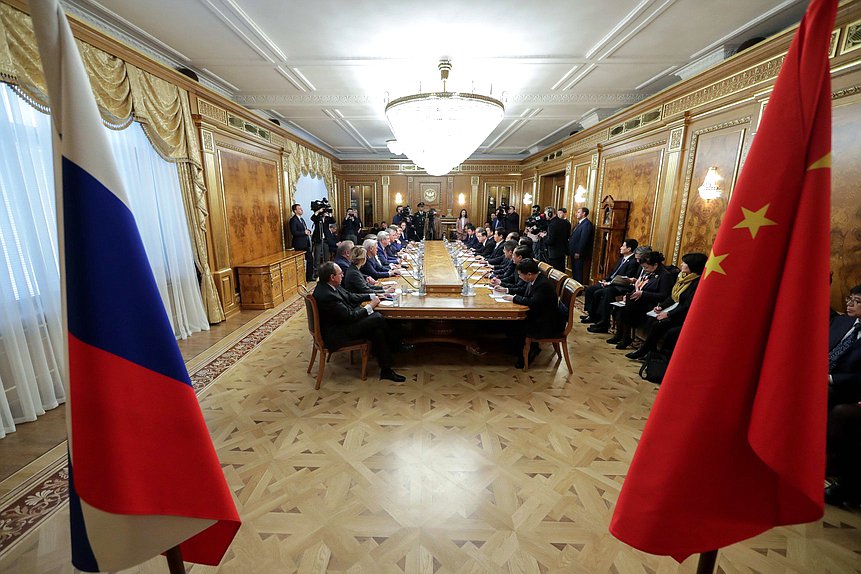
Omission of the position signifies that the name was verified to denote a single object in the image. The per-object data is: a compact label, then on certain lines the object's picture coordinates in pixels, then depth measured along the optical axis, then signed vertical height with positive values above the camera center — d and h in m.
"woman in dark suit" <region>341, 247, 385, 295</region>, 4.21 -0.86
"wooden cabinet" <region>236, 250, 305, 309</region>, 5.89 -1.23
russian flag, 0.85 -0.38
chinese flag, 0.77 -0.34
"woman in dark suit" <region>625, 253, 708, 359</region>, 3.80 -1.00
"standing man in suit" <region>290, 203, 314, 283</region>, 7.82 -0.53
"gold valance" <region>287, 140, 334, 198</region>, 8.25 +1.10
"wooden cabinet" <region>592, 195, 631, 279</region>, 6.33 -0.33
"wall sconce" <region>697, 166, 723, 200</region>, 4.29 +0.30
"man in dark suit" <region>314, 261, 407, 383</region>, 3.50 -1.10
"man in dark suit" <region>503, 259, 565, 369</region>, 3.71 -0.95
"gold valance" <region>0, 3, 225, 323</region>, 2.60 +0.99
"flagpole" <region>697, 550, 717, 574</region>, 0.92 -0.87
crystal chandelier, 3.62 +0.92
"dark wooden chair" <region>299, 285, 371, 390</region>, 3.42 -1.28
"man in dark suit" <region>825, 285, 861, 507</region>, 2.21 -1.23
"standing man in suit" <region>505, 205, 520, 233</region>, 10.95 -0.36
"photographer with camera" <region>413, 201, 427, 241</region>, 12.62 -0.44
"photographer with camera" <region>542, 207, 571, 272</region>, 7.58 -0.63
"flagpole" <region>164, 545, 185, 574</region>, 0.98 -0.95
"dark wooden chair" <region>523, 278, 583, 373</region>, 3.71 -0.96
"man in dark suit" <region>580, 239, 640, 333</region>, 5.12 -1.10
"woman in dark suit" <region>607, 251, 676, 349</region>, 4.42 -1.01
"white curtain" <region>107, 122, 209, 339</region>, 3.98 -0.21
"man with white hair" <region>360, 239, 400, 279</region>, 5.47 -0.90
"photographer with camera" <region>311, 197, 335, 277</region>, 8.80 -0.55
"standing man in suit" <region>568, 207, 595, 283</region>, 7.12 -0.63
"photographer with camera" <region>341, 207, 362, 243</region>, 9.91 -0.53
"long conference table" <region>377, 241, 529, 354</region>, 3.65 -0.99
